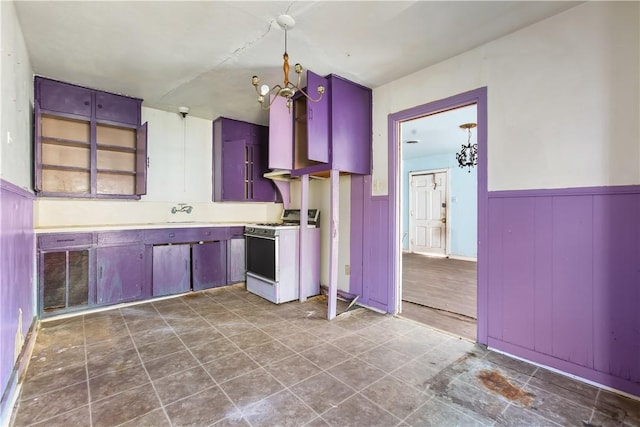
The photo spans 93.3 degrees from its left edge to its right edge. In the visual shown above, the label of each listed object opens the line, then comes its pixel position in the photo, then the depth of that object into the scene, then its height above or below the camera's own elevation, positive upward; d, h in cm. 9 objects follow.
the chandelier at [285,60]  203 +118
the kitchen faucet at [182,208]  428 +7
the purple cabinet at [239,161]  446 +78
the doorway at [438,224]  316 -25
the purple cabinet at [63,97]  313 +124
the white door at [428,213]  719 +0
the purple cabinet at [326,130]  297 +90
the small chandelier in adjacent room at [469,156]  523 +103
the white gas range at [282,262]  351 -59
